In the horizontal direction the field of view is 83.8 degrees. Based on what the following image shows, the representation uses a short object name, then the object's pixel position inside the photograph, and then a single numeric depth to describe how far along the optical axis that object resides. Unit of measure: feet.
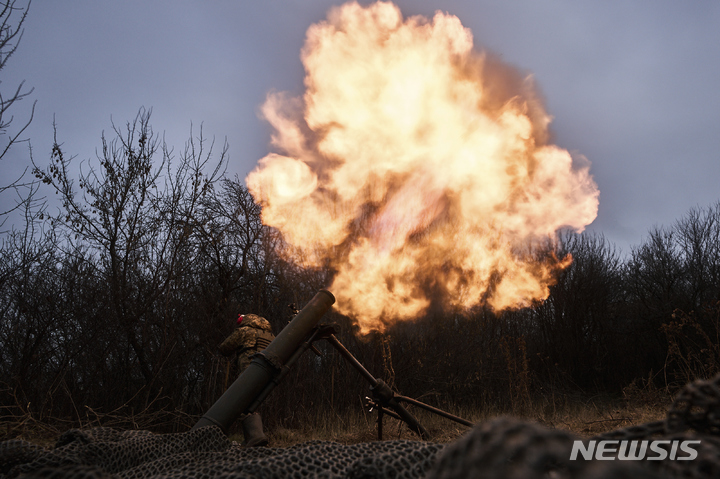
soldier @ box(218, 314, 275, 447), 18.24
